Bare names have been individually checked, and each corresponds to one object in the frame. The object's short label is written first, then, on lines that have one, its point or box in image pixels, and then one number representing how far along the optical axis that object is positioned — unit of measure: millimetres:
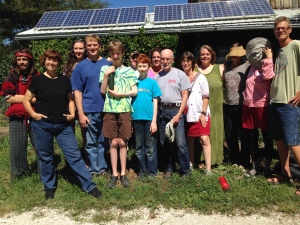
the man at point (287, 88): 3914
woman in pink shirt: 4331
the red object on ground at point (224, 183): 4168
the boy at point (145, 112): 4395
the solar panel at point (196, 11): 8305
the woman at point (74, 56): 4879
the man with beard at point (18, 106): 4324
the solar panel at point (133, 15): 8461
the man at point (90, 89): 4461
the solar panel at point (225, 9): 8206
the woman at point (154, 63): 4828
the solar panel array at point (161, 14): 8242
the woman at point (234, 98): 4836
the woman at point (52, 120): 3998
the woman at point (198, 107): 4609
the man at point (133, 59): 5169
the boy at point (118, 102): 4281
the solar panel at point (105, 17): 8499
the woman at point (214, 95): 4829
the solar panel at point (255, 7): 8133
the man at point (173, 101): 4406
